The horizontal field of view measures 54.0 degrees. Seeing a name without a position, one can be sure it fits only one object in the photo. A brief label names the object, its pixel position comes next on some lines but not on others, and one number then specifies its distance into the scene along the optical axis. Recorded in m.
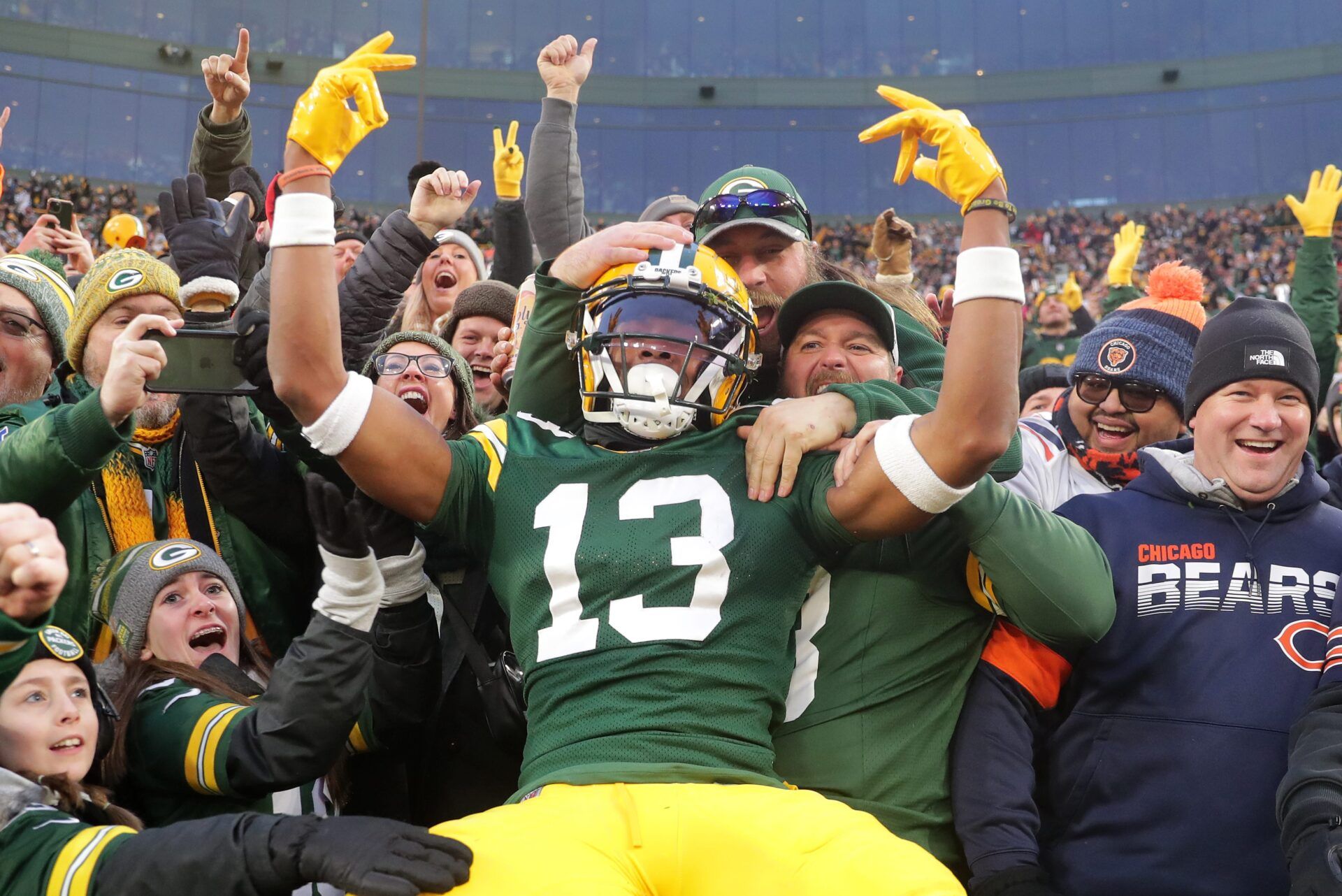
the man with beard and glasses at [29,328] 4.24
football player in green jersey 2.56
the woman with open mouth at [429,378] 4.16
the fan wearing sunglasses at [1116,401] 4.29
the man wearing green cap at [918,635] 3.02
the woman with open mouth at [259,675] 3.01
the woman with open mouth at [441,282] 6.46
